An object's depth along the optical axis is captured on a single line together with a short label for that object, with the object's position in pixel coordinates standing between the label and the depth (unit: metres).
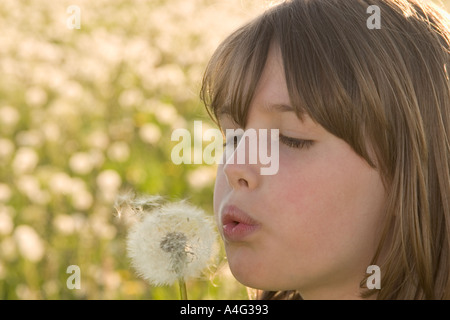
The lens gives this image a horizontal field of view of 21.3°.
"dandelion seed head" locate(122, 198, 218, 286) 0.69
